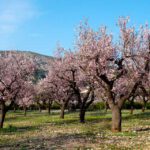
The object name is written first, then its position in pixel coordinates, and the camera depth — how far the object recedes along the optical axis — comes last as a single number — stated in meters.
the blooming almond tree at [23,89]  34.39
